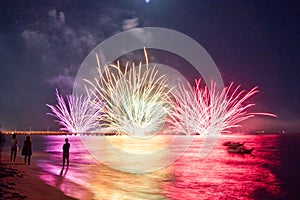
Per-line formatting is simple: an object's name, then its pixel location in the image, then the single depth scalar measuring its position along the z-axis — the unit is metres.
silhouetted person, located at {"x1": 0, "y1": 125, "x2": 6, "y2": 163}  20.69
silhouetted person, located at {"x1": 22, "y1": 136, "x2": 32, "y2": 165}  24.33
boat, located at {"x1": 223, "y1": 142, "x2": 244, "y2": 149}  85.08
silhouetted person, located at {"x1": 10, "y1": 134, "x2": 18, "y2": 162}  24.87
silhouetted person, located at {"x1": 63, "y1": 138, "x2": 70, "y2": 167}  24.88
